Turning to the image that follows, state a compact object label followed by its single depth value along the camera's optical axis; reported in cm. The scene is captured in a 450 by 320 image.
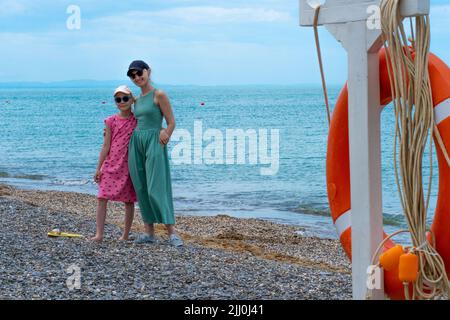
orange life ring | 410
